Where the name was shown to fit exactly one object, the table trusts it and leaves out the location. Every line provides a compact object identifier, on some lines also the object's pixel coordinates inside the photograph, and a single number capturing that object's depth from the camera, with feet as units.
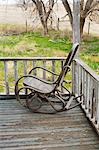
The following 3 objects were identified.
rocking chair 11.60
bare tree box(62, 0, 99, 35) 28.19
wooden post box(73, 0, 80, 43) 13.42
